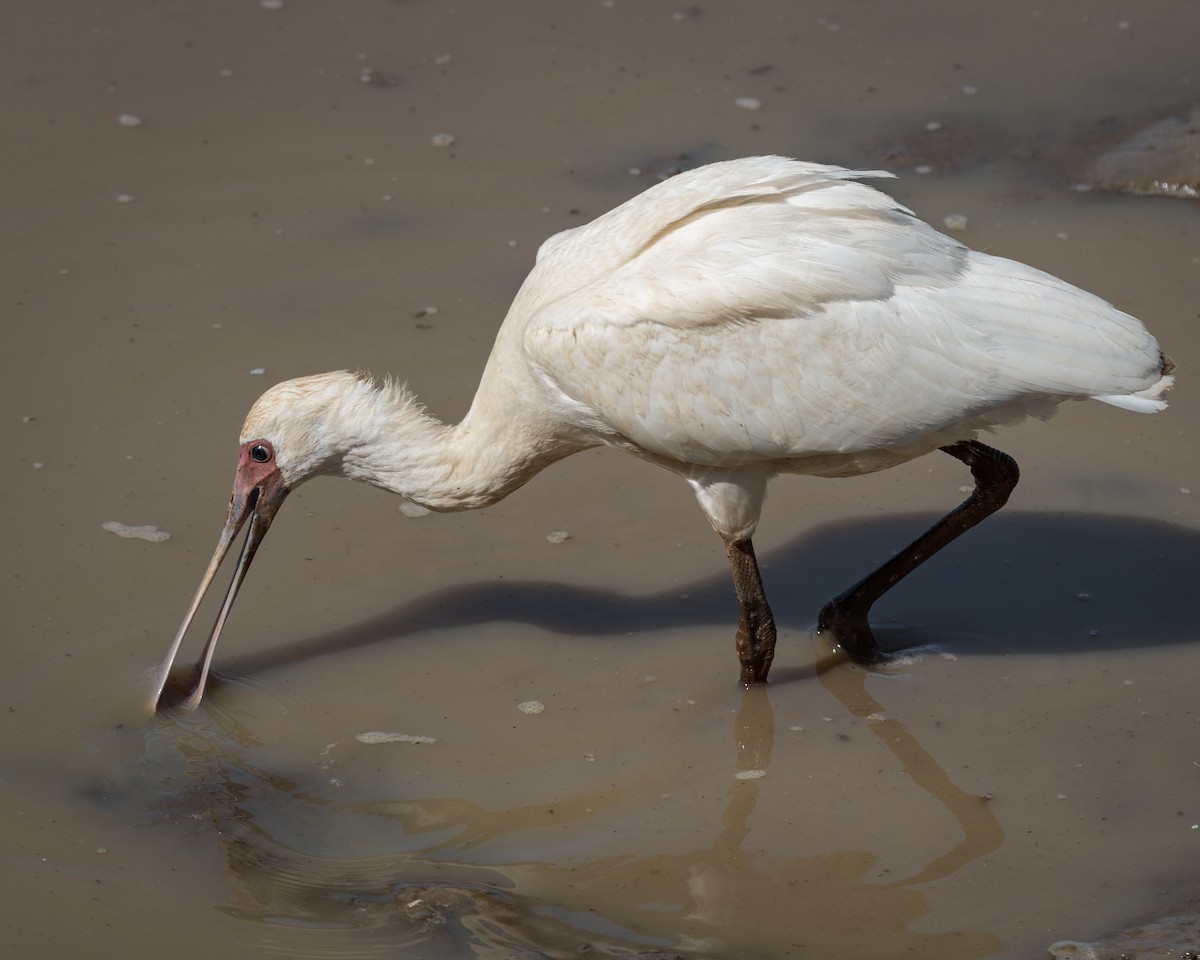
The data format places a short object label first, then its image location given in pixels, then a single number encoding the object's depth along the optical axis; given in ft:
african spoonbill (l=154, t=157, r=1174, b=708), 34.83
